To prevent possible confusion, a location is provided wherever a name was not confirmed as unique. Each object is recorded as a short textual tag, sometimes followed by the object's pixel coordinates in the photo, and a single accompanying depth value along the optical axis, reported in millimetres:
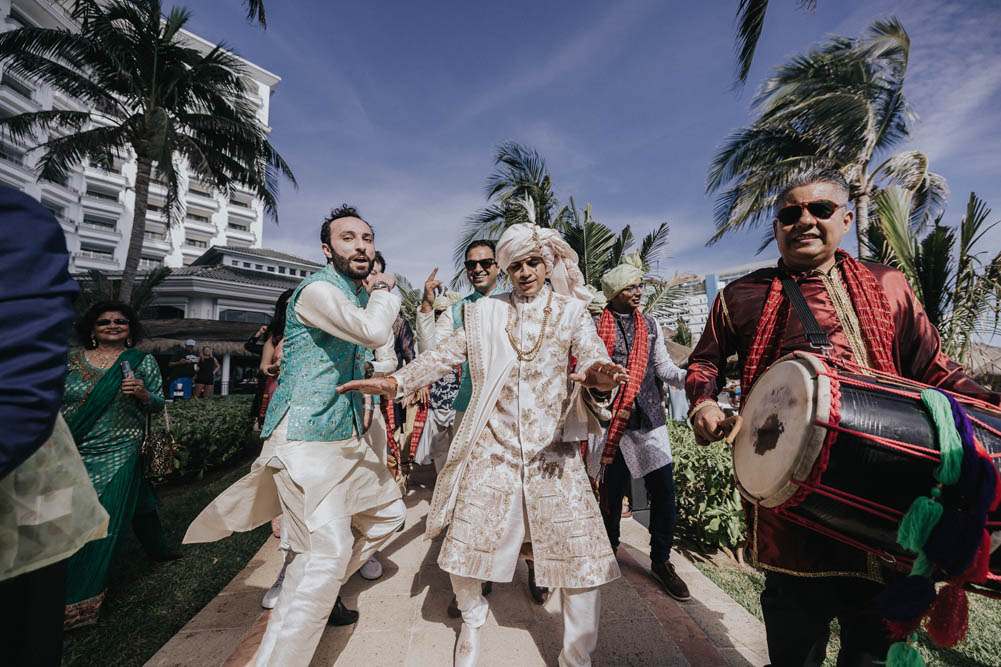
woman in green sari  3150
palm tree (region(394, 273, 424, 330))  19656
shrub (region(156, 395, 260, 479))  6227
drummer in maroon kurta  1579
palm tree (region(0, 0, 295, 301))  10773
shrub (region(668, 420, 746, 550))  3869
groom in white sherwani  2131
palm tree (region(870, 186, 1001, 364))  6020
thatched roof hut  13844
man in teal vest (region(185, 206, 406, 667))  2029
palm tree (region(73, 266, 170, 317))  12618
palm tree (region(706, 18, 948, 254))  11414
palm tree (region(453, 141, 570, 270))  12383
